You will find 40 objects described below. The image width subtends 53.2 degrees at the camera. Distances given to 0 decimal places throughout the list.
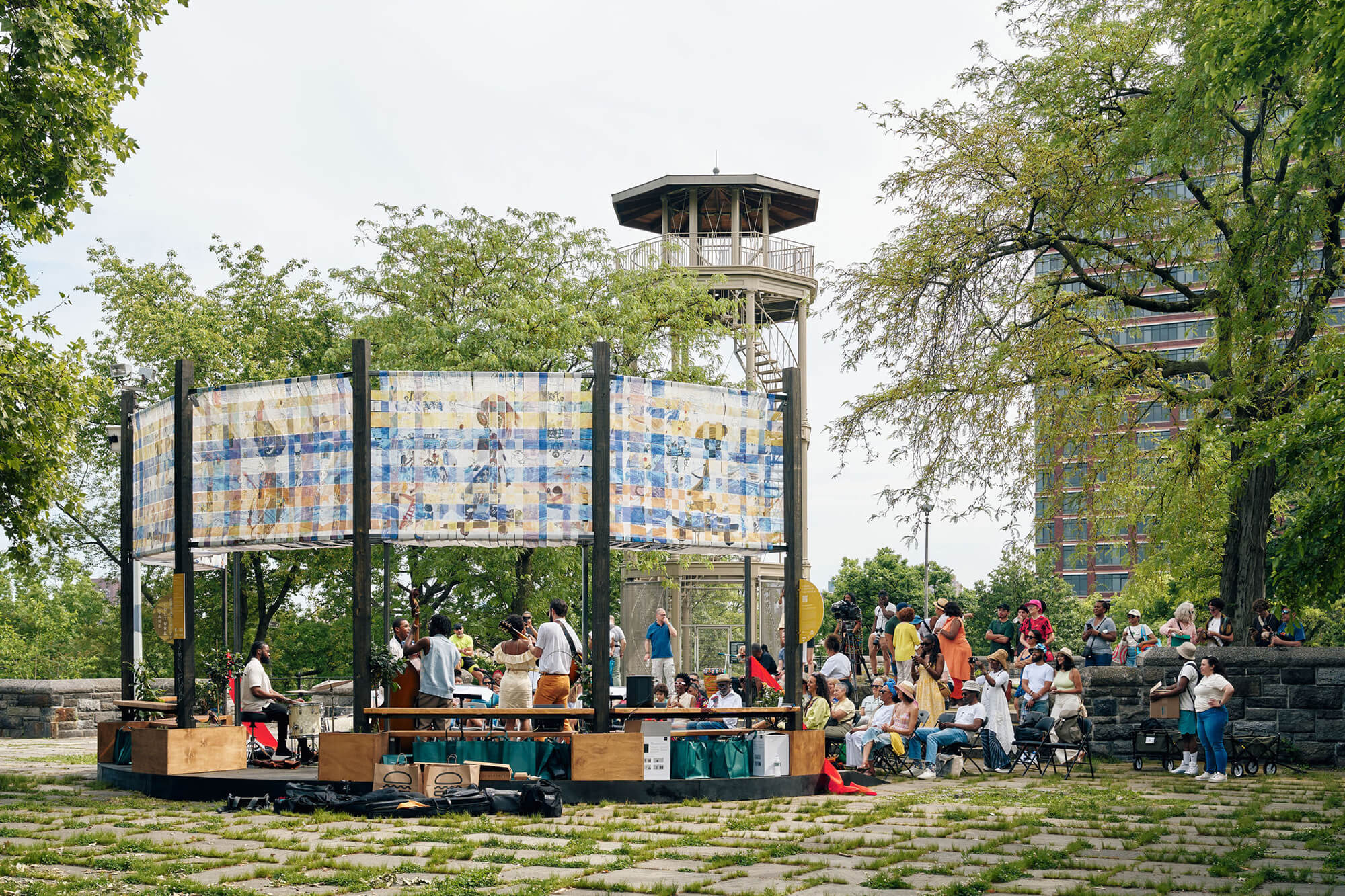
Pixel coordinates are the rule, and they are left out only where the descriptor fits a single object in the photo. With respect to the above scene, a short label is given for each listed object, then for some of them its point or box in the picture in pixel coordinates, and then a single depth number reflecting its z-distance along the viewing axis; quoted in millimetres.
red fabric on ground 15250
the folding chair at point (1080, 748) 17533
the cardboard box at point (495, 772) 13641
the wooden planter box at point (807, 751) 14922
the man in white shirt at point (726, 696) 18672
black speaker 14734
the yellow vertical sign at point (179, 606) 15383
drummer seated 16844
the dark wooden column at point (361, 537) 13992
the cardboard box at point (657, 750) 14055
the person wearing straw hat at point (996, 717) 17750
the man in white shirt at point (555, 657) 15109
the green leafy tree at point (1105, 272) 19750
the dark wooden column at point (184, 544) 15336
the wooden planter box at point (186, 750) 14859
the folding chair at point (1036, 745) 17797
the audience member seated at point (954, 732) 17578
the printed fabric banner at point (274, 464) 14531
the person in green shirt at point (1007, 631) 21500
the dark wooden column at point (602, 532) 13916
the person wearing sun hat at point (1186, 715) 17641
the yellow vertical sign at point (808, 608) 15297
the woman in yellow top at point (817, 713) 17406
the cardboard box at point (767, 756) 14648
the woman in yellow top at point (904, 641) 20078
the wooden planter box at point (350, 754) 13836
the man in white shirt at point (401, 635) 16225
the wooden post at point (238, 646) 17094
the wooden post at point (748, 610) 16234
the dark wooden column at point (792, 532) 15148
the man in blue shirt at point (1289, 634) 19594
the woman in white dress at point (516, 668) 15586
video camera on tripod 22719
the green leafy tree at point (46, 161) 16219
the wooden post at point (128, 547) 17688
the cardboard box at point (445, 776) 13320
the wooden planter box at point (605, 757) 13828
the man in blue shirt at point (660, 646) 21312
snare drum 17578
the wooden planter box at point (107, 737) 16391
